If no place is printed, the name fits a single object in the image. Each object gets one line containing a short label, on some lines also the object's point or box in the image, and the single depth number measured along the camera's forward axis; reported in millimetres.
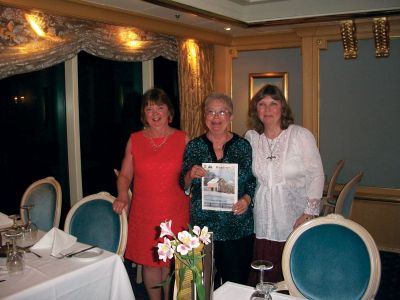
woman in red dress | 3035
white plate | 2359
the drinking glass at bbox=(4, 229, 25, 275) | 2197
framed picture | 6227
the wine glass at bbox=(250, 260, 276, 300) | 1593
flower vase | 1476
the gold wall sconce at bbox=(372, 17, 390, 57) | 5074
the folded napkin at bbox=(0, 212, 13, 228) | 3049
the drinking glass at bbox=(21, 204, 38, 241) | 2736
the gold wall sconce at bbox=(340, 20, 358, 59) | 5273
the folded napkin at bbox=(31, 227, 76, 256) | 2530
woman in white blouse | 2732
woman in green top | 2629
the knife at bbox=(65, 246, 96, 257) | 2432
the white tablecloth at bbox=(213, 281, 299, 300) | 1923
